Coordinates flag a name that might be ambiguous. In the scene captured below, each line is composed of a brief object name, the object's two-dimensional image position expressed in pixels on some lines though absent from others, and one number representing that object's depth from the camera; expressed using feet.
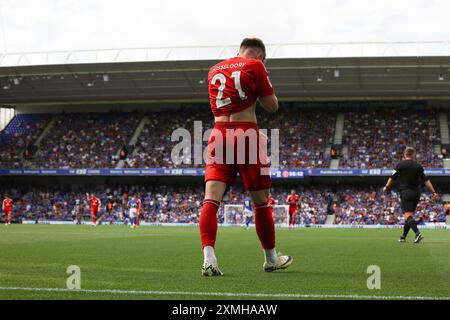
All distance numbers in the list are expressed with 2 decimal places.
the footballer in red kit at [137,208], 108.66
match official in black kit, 43.04
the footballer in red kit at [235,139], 19.95
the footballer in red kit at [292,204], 99.19
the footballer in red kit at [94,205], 117.82
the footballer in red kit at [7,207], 123.24
